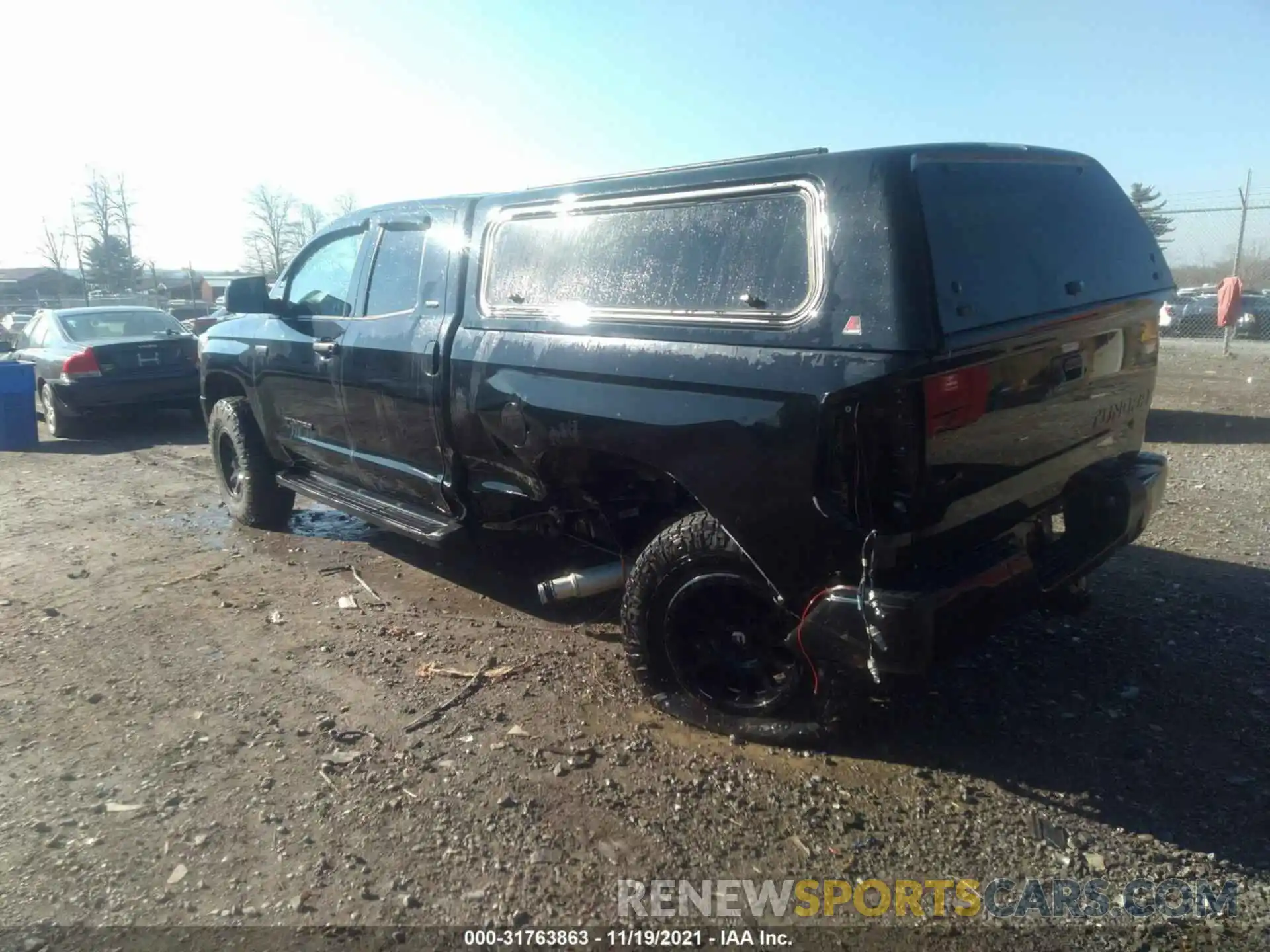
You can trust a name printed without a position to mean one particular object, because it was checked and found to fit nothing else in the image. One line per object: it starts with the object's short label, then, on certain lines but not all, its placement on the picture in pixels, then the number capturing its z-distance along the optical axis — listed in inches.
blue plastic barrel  388.8
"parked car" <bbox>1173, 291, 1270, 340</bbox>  693.3
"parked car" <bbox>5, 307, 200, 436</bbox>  389.4
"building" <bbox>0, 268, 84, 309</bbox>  2265.5
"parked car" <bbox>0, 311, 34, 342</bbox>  1115.6
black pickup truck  106.3
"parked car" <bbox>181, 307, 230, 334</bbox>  898.1
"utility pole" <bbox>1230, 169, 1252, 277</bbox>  540.7
